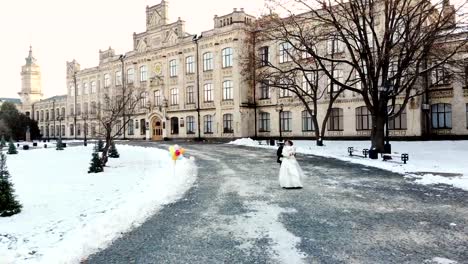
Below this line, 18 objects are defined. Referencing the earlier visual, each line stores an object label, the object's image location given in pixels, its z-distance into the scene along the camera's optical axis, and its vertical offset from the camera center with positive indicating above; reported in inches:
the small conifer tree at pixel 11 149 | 1339.8 -43.4
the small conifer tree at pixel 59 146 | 1471.2 -38.4
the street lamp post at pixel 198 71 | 1873.8 +316.2
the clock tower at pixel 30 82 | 3617.1 +537.7
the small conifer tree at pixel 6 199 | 349.4 -58.3
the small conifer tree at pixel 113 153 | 977.5 -46.0
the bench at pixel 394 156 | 732.0 -53.5
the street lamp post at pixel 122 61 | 2301.9 +461.8
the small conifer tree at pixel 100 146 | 1167.7 -33.7
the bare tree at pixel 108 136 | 754.2 -1.1
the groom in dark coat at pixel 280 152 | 508.7 -26.3
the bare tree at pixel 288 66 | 973.6 +237.9
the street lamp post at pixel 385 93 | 824.3 +86.4
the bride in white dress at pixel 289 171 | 474.3 -48.9
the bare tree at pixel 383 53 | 797.2 +174.1
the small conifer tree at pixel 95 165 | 667.4 -52.6
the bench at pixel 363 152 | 870.4 -49.6
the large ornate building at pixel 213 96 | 1325.0 +172.9
